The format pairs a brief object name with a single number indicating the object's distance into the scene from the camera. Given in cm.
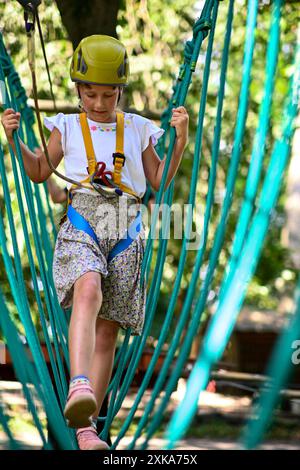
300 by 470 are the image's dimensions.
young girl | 348
